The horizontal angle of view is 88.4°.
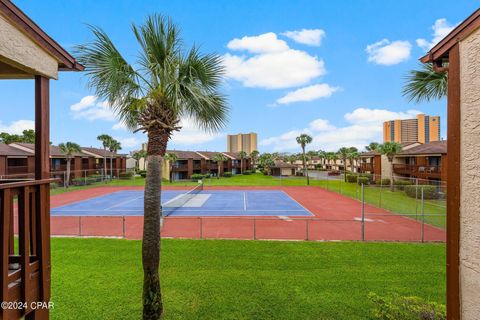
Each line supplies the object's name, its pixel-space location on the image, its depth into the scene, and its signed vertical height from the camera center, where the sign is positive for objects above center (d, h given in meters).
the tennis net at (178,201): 24.53 -5.08
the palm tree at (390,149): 38.41 +1.55
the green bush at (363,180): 40.93 -3.51
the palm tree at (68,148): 43.00 +1.91
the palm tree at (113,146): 60.66 +3.24
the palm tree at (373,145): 49.69 +2.80
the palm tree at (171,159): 55.31 -0.03
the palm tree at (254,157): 104.69 +0.81
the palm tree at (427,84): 7.98 +2.46
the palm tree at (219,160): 68.35 -0.31
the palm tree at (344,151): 63.56 +2.06
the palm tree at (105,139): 60.38 +4.88
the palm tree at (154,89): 6.36 +1.89
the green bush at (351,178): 47.69 -3.73
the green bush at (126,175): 56.73 -3.76
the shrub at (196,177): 57.81 -4.26
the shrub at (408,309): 5.34 -3.42
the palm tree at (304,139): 61.00 +4.82
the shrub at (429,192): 17.34 -2.41
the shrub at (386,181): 38.38 -3.46
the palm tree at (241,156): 84.42 +0.82
